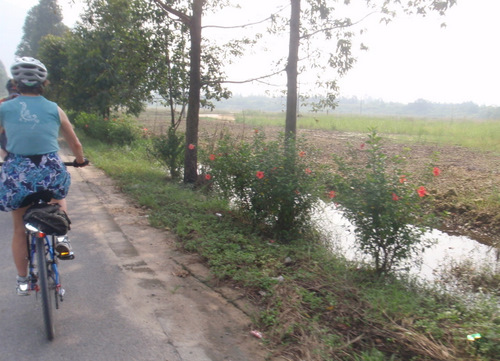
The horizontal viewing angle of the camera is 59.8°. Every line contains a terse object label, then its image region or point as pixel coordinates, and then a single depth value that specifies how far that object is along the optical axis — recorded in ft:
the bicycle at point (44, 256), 10.30
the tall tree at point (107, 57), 32.71
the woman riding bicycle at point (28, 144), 10.68
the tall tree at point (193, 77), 30.25
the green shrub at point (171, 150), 34.17
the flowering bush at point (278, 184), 18.97
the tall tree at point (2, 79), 378.36
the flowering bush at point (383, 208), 14.52
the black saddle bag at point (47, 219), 10.32
